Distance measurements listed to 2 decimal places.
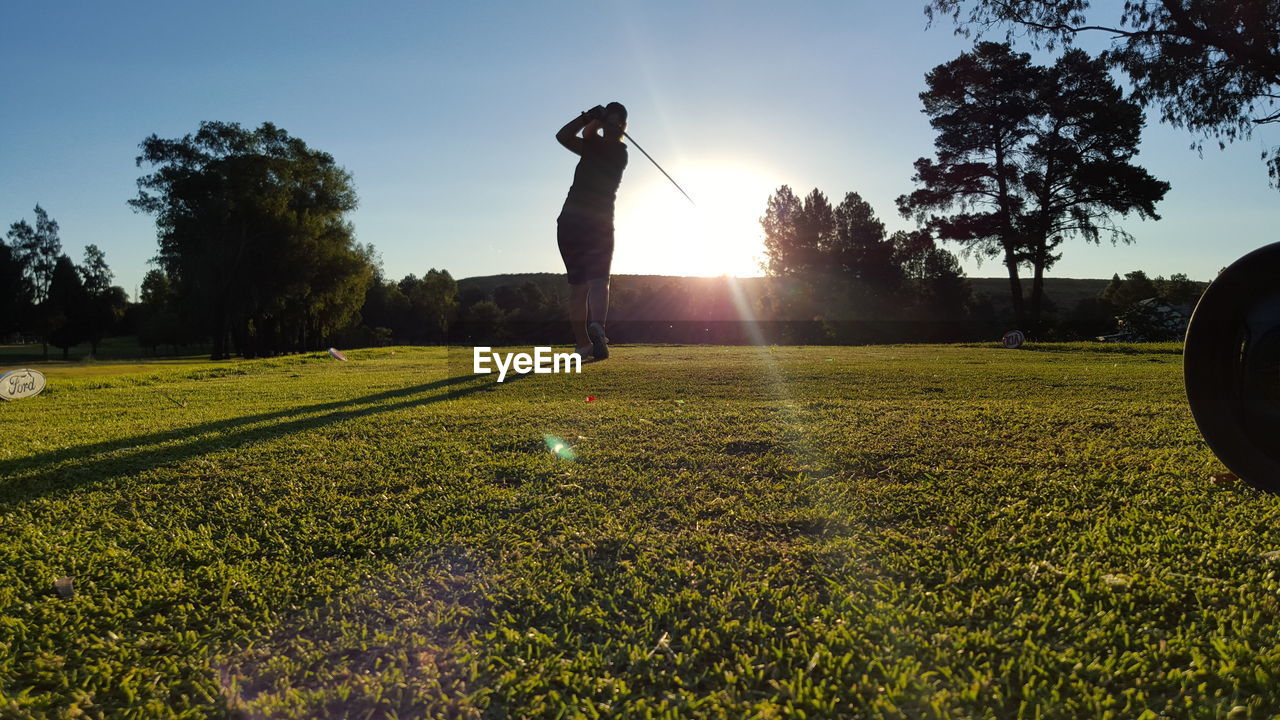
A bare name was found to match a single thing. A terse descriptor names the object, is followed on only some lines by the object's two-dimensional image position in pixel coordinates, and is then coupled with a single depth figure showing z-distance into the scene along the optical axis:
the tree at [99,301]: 60.38
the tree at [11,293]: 54.47
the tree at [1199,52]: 16.03
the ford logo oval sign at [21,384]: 5.99
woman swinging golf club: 6.54
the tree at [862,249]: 49.62
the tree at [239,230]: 32.66
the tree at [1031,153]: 29.08
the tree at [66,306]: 56.66
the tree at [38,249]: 56.91
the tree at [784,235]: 52.69
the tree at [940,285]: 45.22
